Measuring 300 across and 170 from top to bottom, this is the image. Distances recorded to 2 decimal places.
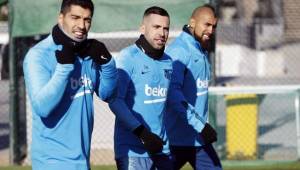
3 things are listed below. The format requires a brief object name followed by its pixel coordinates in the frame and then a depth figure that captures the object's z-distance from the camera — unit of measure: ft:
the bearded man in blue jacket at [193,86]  50.31
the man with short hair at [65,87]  35.65
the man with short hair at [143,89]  44.34
